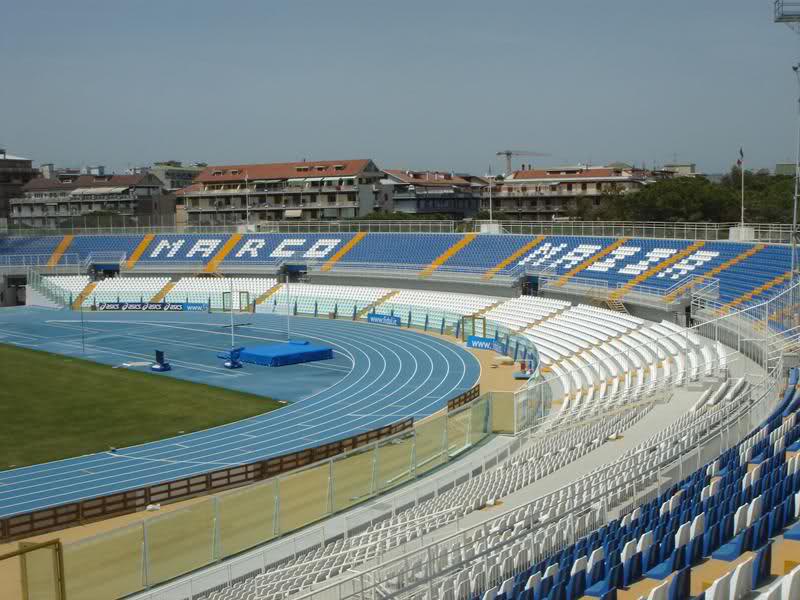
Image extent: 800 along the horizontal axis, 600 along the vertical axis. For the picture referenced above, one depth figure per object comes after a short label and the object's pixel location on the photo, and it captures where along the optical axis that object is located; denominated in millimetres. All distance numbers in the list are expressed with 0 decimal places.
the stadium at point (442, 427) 11734
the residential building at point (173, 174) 123375
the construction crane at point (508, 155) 130975
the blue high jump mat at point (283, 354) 40344
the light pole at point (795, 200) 26859
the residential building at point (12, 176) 115438
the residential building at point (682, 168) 126875
